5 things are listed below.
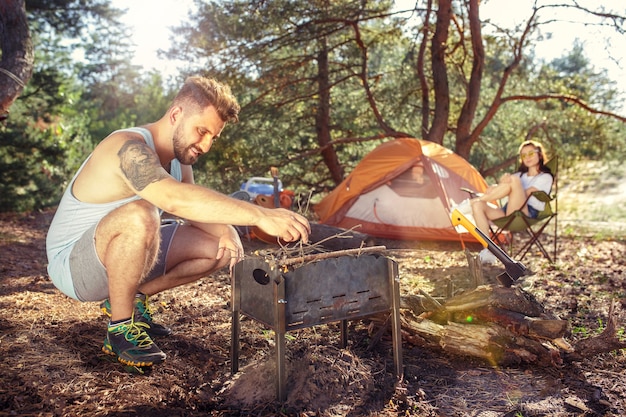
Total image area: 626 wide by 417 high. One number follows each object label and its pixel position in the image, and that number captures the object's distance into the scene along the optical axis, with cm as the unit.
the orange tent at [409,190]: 724
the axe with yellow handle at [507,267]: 313
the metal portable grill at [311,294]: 222
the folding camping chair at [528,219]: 543
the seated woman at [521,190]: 568
